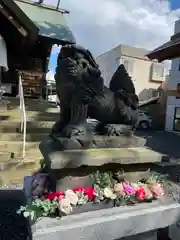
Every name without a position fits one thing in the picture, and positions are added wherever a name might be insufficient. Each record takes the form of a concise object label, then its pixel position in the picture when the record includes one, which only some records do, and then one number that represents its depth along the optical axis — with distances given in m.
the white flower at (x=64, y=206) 1.51
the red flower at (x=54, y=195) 1.57
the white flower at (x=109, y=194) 1.65
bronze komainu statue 1.73
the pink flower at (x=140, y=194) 1.72
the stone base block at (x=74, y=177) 1.65
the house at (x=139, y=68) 21.76
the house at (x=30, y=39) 4.87
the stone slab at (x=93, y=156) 1.57
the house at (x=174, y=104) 14.32
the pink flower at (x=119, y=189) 1.69
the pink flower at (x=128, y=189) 1.72
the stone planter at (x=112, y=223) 1.44
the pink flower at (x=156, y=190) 1.78
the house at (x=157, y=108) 17.73
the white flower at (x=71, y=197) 1.56
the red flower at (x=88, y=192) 1.63
